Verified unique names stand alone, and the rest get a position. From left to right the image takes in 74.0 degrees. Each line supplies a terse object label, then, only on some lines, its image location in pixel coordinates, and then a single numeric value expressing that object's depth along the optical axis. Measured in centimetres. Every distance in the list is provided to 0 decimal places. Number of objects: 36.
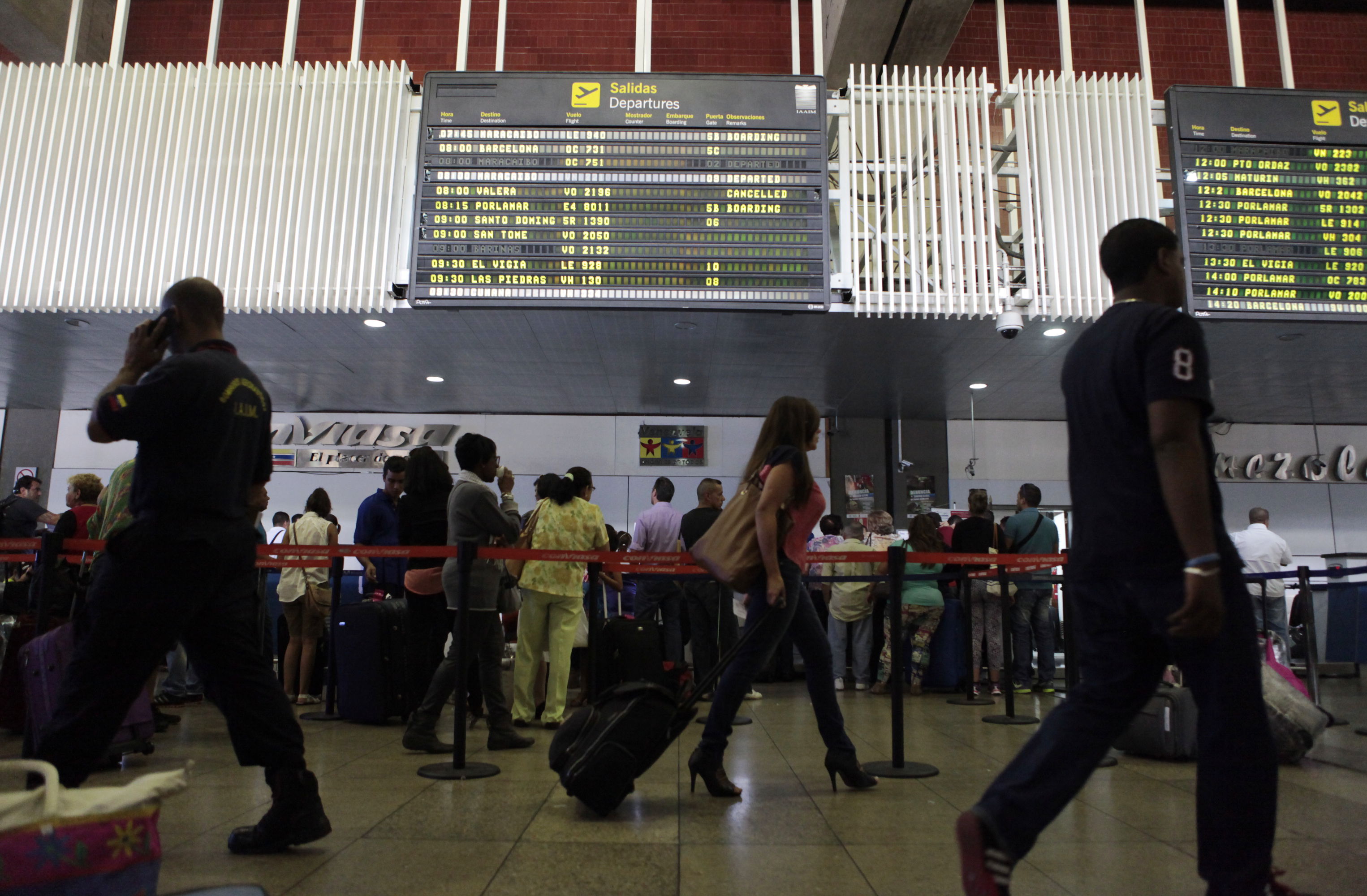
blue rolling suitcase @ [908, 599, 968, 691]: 780
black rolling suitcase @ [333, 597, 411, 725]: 544
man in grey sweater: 440
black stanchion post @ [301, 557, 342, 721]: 561
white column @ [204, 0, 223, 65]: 720
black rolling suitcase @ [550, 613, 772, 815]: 302
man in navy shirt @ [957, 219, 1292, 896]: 177
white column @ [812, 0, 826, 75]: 691
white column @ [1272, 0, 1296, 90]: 722
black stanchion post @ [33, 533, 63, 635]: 373
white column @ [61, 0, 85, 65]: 717
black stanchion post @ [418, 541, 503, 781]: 379
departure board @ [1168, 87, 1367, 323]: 634
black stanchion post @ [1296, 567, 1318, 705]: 513
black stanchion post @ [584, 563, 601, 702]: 456
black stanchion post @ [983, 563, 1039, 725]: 537
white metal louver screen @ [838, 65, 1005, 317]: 659
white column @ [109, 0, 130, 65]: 713
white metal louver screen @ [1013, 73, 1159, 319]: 666
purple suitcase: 368
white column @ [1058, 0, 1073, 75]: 712
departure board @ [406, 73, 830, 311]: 616
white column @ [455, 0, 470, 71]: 699
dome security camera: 664
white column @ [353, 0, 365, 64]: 711
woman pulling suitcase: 328
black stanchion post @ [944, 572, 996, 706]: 616
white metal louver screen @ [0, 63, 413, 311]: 657
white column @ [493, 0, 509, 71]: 714
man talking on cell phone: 229
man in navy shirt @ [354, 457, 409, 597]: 616
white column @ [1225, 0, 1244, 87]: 735
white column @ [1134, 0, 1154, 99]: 727
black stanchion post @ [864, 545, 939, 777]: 379
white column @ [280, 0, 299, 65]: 708
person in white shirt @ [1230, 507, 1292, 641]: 827
